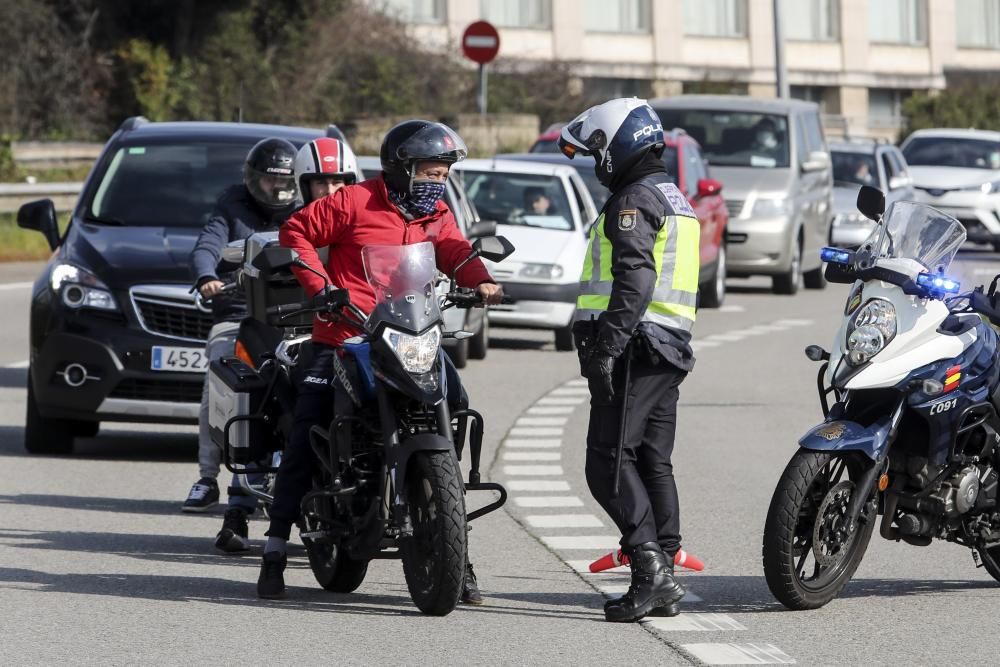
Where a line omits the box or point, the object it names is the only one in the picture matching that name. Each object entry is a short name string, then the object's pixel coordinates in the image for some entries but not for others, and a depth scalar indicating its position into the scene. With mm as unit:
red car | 46719
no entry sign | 60281
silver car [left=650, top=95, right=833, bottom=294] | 52125
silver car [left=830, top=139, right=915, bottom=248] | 60281
